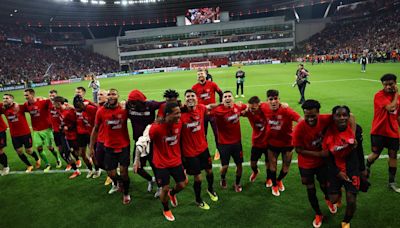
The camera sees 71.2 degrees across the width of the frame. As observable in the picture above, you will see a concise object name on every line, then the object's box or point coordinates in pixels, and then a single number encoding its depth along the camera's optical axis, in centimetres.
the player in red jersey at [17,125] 786
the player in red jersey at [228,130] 568
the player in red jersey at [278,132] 539
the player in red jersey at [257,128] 560
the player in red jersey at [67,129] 714
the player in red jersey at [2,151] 806
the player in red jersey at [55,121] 775
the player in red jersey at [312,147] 423
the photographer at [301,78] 1384
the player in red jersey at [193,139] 516
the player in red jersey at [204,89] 851
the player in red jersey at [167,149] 457
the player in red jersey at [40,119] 804
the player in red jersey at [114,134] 569
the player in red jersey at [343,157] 404
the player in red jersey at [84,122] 679
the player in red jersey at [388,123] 517
